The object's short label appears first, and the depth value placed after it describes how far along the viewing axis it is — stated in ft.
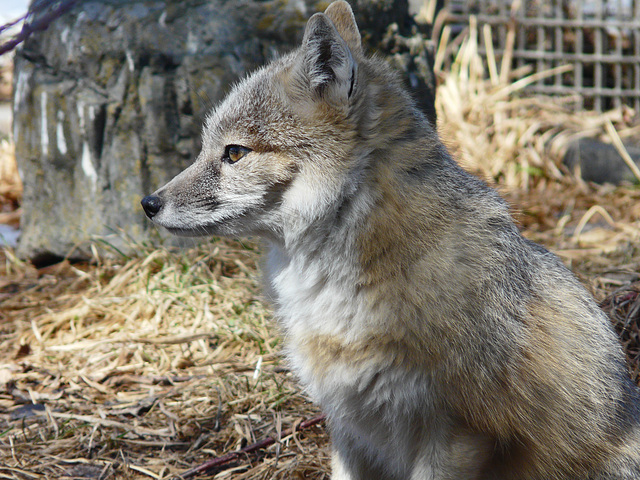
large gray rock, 32.30
